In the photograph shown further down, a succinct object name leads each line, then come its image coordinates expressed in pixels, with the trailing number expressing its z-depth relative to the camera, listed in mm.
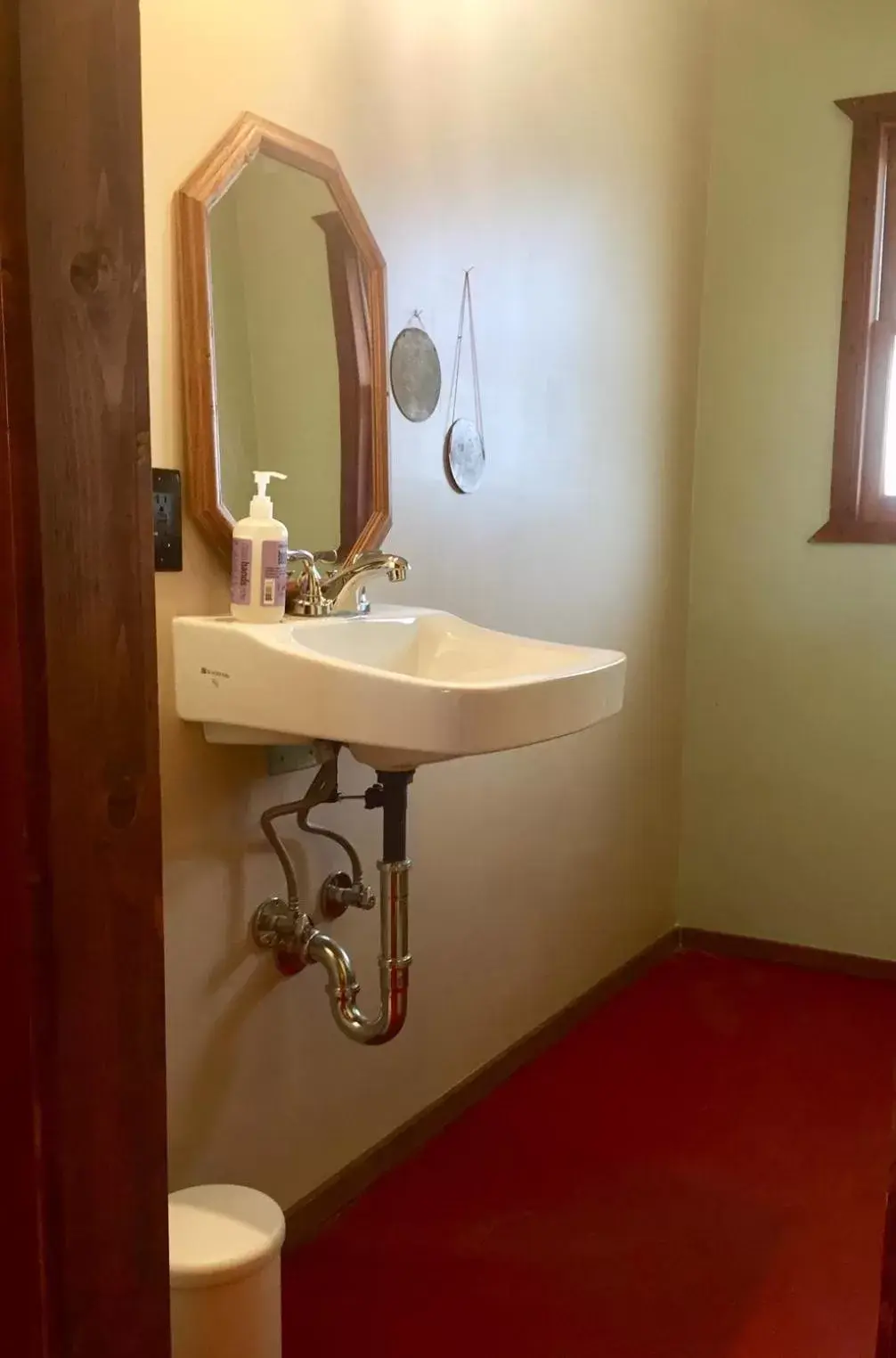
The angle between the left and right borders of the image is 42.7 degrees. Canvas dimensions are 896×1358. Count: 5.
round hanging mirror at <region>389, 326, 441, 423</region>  1855
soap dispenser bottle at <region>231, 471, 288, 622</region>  1483
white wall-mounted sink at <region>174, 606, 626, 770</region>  1313
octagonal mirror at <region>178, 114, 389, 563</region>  1470
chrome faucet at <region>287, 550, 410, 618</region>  1608
